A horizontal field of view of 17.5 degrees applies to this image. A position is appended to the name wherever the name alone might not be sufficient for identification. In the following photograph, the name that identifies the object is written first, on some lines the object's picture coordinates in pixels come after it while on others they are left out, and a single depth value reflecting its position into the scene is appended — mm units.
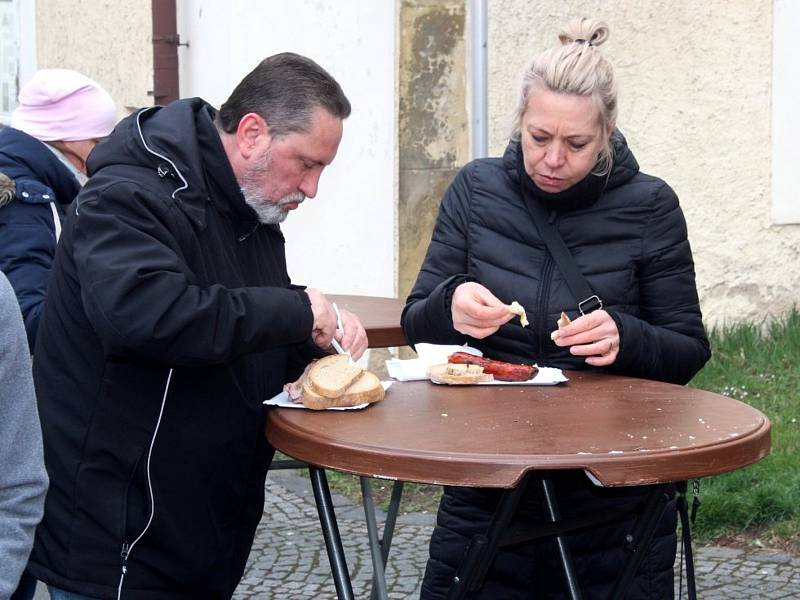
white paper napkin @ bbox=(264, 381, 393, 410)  5422
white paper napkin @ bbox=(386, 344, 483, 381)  6142
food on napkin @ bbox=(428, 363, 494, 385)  5878
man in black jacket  4825
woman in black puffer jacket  5893
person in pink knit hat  6789
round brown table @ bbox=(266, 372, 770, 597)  4564
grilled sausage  5851
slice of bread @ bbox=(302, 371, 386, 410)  5357
